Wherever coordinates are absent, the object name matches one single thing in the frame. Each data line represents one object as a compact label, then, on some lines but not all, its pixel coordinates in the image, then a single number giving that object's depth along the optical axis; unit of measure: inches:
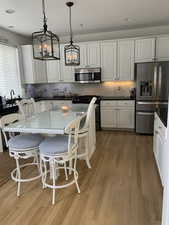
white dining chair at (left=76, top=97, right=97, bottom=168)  111.6
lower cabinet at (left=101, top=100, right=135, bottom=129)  192.1
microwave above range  202.2
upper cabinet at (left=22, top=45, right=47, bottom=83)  207.9
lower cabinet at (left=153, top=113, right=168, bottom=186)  89.4
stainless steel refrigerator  171.6
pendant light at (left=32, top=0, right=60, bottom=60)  90.7
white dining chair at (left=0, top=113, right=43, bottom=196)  92.0
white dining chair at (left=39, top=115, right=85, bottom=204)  85.0
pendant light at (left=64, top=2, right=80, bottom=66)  124.0
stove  199.9
